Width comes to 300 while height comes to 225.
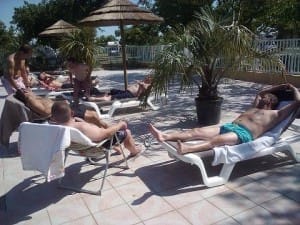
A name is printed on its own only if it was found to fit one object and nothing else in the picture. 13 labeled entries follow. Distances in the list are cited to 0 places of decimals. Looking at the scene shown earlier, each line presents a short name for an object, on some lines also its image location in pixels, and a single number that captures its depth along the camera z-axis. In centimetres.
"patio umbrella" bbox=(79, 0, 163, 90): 795
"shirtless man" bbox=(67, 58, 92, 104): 732
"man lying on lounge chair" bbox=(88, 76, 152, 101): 773
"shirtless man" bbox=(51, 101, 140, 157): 376
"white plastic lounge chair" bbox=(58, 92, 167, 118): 738
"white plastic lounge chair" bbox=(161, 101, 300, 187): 384
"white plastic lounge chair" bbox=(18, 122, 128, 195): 340
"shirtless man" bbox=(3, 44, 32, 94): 654
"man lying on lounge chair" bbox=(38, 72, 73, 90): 1029
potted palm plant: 554
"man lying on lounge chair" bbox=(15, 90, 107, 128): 545
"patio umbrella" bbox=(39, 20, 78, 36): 1190
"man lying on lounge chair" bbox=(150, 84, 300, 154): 404
